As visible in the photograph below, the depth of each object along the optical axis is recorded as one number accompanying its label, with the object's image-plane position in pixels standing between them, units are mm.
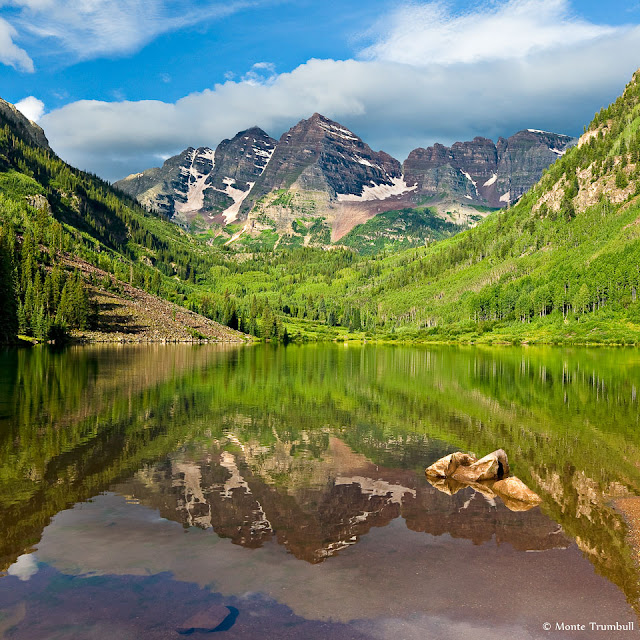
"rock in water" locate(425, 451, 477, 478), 27234
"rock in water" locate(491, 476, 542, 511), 22969
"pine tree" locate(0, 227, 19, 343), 145525
